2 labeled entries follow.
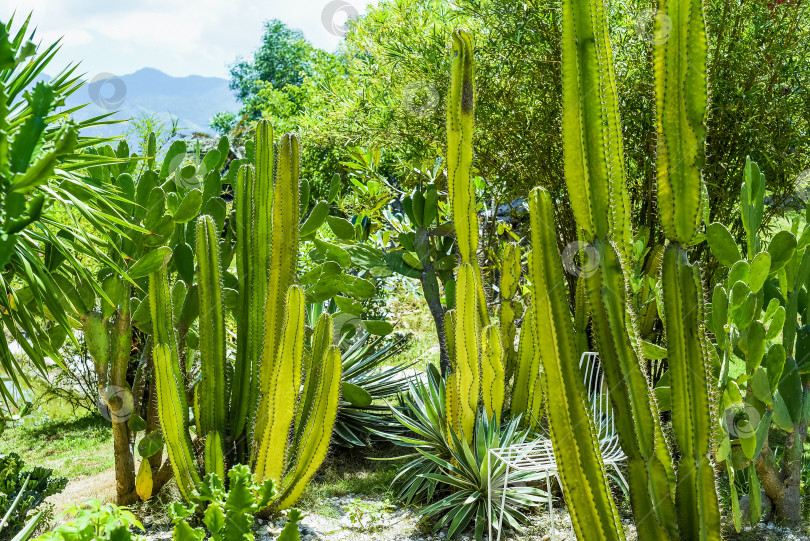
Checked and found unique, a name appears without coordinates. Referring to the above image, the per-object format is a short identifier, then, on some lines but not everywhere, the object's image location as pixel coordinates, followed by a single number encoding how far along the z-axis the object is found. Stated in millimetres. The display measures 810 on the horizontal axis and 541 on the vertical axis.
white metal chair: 1876
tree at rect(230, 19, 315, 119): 27344
